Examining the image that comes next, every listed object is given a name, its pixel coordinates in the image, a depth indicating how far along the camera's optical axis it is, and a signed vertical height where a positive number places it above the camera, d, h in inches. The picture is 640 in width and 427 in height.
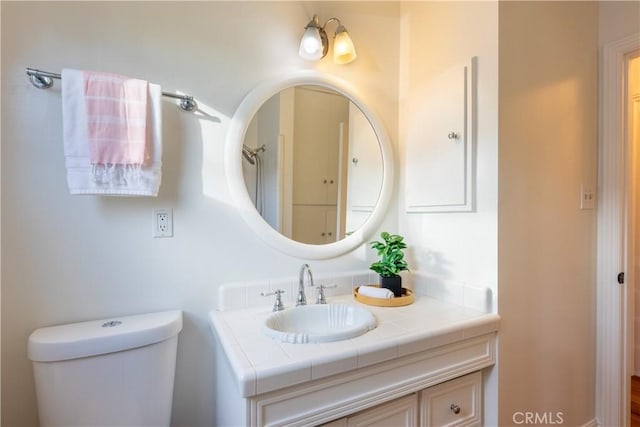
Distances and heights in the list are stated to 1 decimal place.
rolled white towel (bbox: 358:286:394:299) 51.5 -13.6
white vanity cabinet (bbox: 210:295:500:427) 31.7 -19.1
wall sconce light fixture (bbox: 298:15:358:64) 52.4 +30.3
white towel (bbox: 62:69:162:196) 38.3 +6.8
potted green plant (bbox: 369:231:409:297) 53.6 -9.0
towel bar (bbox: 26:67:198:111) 38.4 +17.5
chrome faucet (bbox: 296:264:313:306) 50.0 -12.9
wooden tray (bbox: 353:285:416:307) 50.9 -14.8
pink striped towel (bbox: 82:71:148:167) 38.8 +12.5
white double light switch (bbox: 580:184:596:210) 58.9 +3.4
